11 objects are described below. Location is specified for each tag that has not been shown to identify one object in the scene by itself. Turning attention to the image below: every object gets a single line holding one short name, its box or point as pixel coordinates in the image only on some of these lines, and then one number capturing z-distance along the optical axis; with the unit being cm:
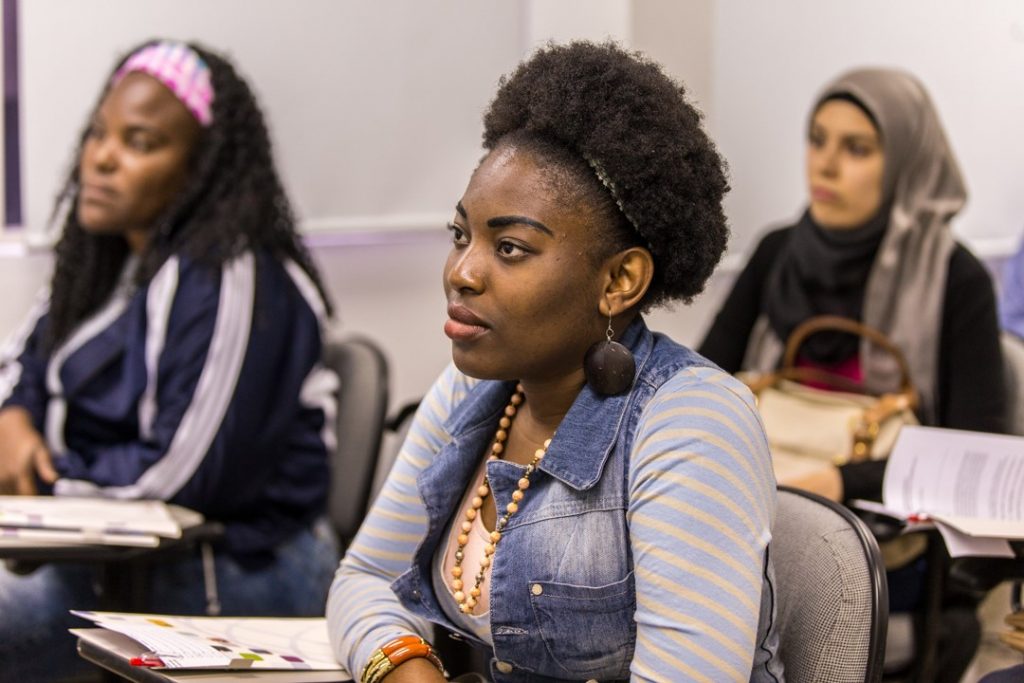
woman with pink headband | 285
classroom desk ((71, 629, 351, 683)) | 207
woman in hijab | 310
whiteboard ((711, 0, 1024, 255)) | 385
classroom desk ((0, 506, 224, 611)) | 251
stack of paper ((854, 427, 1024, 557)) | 249
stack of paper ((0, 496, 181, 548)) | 251
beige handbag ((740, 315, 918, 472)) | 293
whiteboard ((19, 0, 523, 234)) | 332
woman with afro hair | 203
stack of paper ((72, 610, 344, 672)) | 210
